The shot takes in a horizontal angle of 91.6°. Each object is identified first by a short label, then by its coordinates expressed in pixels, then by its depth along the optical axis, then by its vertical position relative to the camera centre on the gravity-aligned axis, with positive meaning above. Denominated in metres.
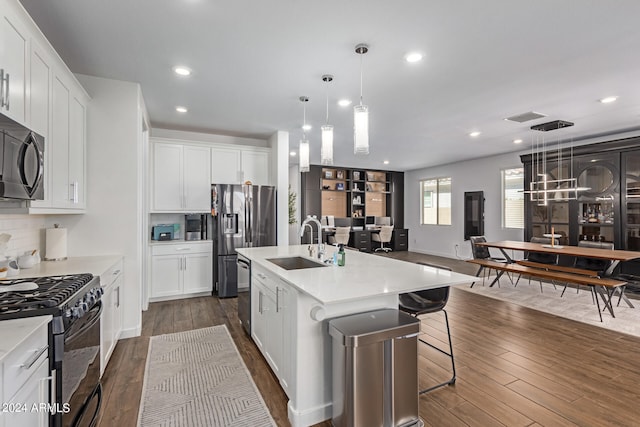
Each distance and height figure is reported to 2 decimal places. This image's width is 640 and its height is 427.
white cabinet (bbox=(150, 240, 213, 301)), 4.53 -0.80
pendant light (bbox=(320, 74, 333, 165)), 2.80 +0.64
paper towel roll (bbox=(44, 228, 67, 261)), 2.80 -0.25
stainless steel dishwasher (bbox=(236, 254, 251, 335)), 3.18 -0.79
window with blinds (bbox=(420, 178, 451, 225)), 9.20 +0.45
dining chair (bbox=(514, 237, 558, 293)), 5.35 -0.72
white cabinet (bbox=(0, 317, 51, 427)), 1.08 -0.62
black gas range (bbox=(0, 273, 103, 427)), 1.41 -0.59
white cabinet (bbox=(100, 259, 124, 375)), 2.41 -0.82
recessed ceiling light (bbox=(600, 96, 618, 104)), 3.73 +1.42
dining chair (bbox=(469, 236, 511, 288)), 5.85 -0.65
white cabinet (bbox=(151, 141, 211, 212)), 4.72 +0.59
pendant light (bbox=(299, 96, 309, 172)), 3.22 +0.63
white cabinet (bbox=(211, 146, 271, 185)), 5.05 +0.85
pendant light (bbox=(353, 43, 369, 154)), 2.43 +0.69
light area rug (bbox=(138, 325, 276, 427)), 2.01 -1.30
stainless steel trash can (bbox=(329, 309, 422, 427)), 1.74 -0.90
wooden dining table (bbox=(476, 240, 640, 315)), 4.06 -0.53
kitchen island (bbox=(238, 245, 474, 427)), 1.91 -0.61
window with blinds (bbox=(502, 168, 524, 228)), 7.19 +0.41
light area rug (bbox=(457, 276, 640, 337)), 3.71 -1.26
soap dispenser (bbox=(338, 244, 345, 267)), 2.65 -0.36
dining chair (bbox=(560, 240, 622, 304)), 4.79 -0.74
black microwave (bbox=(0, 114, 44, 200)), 1.55 +0.30
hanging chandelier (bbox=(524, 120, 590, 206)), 5.79 +0.76
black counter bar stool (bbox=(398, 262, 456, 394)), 2.49 -0.72
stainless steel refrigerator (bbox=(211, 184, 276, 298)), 4.76 -0.13
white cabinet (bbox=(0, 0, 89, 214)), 1.69 +0.77
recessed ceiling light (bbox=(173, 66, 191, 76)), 3.03 +1.44
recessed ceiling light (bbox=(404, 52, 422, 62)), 2.72 +1.41
